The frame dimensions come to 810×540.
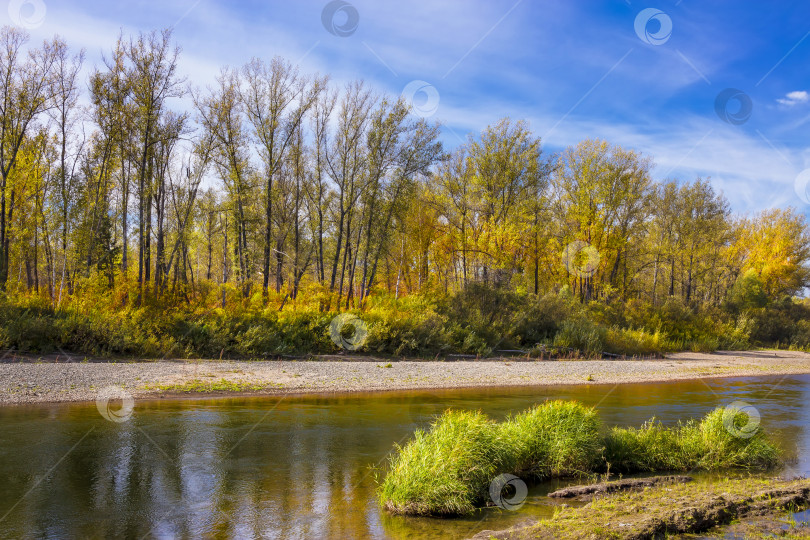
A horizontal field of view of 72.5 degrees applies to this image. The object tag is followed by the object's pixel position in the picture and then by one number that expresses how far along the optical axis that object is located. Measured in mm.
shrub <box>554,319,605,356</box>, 32628
